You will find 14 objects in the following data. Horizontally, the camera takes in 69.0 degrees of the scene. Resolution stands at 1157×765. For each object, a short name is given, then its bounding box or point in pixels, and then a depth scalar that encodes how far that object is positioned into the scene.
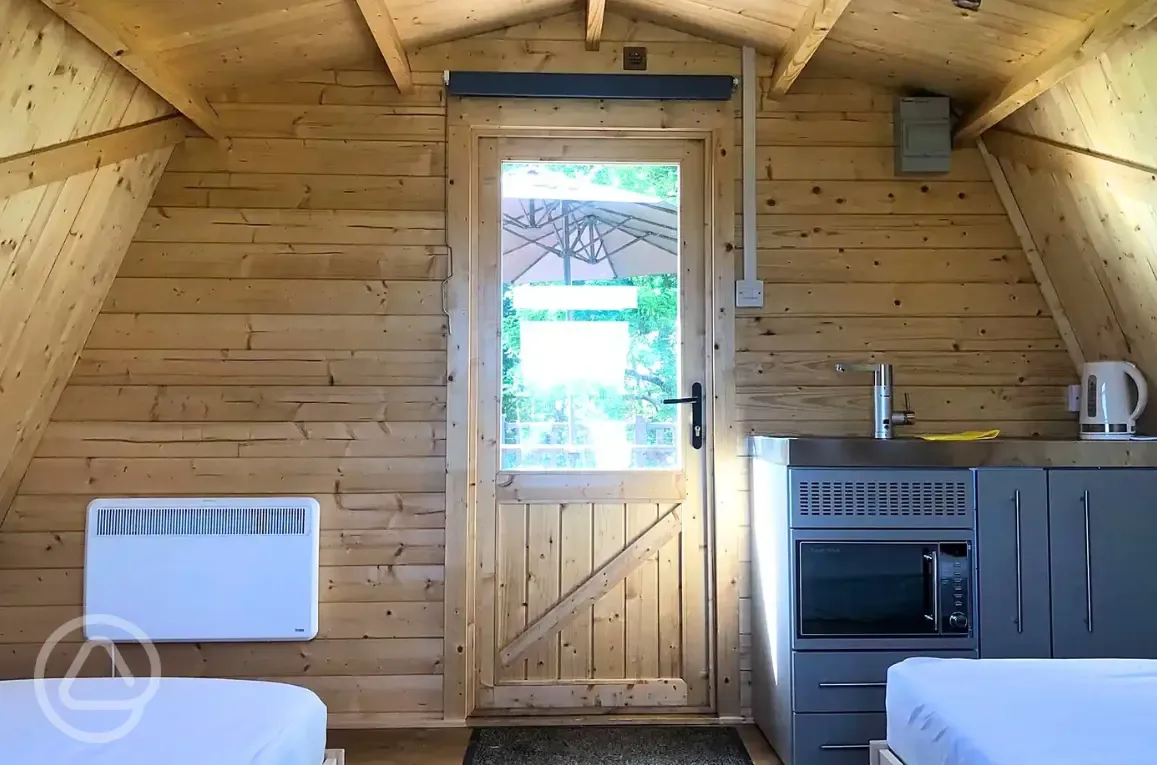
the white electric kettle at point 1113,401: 2.60
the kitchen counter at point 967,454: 2.34
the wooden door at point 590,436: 2.83
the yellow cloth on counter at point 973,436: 2.60
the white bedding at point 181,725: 1.29
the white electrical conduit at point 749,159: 2.83
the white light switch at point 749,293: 2.81
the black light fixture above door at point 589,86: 2.79
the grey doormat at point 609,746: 2.49
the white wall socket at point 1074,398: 2.81
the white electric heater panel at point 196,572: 2.62
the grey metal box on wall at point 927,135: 2.78
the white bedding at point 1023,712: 1.25
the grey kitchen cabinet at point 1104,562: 2.34
